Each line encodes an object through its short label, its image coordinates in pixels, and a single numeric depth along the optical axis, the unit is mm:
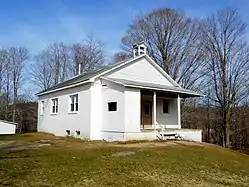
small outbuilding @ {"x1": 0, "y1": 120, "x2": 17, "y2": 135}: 36062
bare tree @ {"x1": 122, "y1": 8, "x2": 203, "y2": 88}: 34250
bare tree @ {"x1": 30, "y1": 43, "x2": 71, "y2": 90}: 47719
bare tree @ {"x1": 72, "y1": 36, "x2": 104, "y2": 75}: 46319
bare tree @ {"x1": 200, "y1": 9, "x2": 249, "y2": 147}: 31750
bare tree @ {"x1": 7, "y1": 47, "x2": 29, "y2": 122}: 46156
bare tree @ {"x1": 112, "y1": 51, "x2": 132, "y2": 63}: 38400
